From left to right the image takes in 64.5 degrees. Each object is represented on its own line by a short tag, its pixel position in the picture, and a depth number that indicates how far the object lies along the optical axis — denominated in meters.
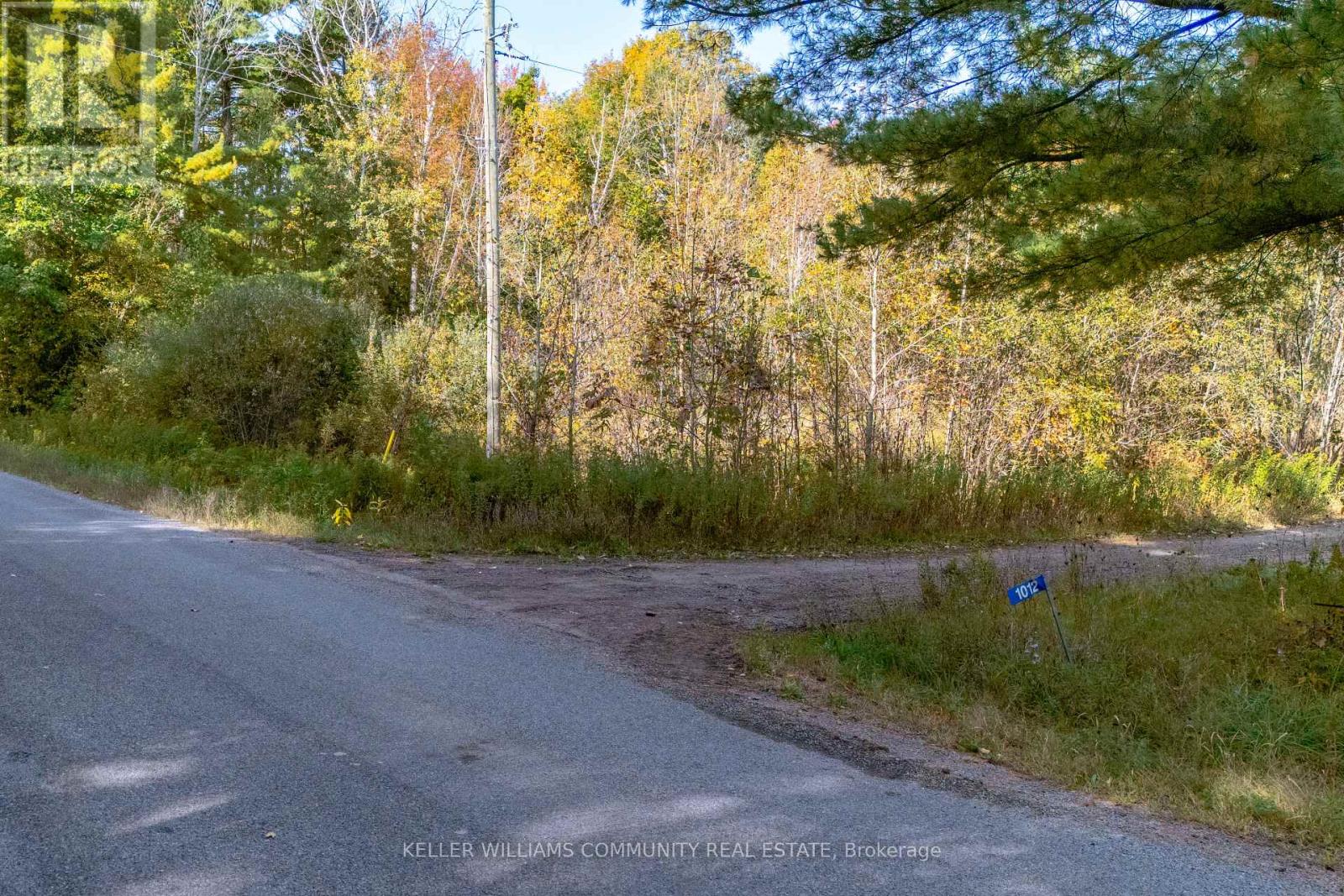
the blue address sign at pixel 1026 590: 6.82
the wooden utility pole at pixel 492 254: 15.25
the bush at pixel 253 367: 21.30
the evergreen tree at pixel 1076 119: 7.14
